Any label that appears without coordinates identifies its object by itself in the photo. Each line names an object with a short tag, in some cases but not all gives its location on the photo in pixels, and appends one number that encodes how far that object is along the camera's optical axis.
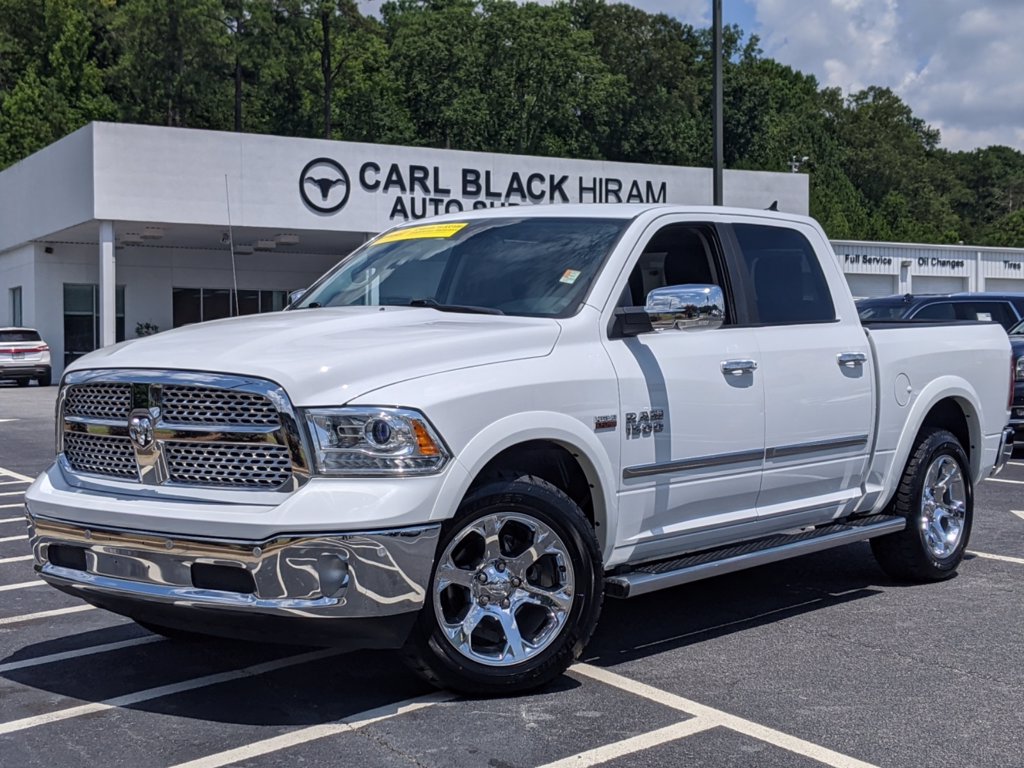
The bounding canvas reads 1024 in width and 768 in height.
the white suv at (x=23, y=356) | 32.66
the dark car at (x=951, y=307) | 15.90
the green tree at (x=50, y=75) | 63.06
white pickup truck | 4.61
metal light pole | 20.12
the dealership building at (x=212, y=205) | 31.42
